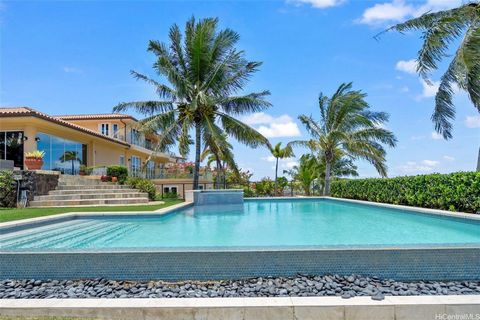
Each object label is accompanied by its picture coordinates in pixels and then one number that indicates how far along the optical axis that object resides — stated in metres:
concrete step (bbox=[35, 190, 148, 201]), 14.43
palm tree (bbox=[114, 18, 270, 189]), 17.67
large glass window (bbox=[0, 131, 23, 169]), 17.44
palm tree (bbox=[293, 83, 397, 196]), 21.19
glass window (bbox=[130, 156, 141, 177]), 30.20
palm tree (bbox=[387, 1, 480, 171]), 12.36
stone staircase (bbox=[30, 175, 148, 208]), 14.24
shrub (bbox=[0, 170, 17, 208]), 12.76
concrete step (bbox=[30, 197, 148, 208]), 13.83
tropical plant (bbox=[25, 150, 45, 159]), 14.31
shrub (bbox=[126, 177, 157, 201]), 17.73
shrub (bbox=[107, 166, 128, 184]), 18.48
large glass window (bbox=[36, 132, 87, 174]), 18.91
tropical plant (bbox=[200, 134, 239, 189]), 17.62
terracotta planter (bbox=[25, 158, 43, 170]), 14.21
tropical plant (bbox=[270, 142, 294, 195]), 27.41
